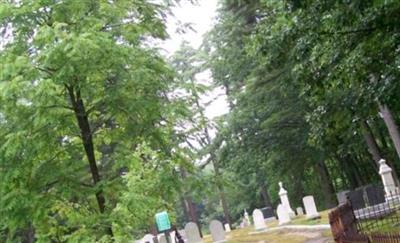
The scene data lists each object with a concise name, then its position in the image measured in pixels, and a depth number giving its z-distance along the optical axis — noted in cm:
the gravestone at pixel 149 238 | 2222
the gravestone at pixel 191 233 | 2050
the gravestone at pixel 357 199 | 1798
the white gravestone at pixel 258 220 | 2608
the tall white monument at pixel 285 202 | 2713
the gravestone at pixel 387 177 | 2136
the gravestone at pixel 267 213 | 3737
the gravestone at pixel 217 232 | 2119
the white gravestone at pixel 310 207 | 2234
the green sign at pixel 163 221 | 1172
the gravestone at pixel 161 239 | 2005
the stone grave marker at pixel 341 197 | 2282
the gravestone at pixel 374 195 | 1831
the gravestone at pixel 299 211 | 3493
